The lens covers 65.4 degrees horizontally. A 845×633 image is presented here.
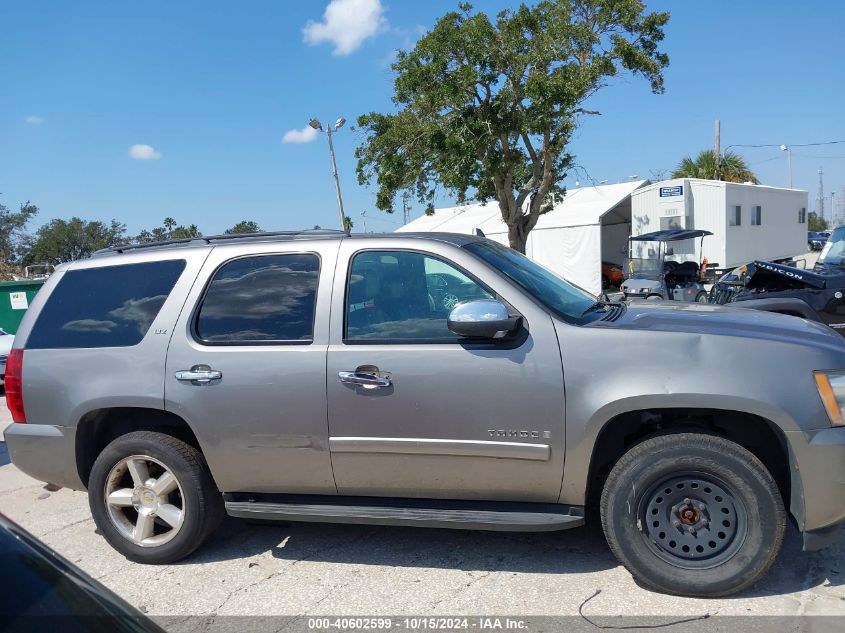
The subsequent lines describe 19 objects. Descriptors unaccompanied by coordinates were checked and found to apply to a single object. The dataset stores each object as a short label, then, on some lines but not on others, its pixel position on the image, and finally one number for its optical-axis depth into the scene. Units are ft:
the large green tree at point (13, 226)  122.83
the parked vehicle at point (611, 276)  89.67
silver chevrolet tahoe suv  10.30
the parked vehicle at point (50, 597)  4.47
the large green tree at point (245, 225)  115.11
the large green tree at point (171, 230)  163.23
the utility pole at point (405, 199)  66.85
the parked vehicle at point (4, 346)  35.50
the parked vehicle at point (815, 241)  133.57
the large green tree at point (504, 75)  56.08
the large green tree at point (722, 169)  105.40
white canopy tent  80.18
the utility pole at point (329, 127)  81.92
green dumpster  46.88
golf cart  42.73
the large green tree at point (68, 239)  137.64
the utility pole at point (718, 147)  106.26
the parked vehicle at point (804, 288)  25.18
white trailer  80.79
